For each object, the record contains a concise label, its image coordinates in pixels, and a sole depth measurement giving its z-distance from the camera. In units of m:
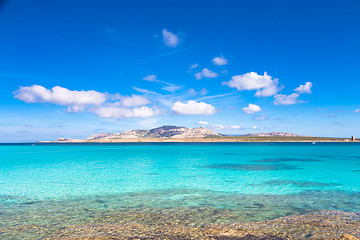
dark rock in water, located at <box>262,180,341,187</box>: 25.47
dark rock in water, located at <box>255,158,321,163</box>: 57.46
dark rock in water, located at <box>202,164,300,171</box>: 41.75
